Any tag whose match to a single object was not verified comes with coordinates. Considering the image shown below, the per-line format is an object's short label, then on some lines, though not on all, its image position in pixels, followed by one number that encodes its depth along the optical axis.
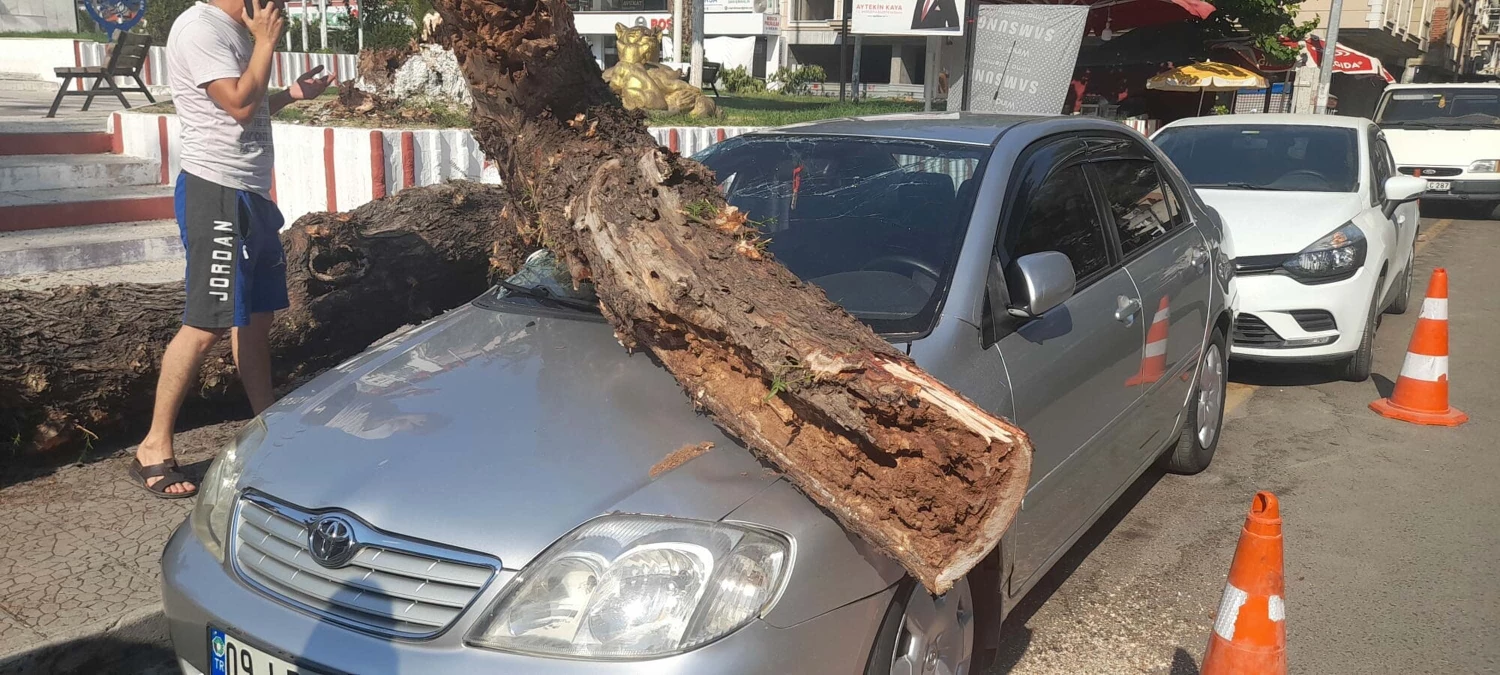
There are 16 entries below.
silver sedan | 2.24
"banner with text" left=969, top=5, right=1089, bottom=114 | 8.46
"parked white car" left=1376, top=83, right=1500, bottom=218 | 15.43
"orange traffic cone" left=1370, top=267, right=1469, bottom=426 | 5.90
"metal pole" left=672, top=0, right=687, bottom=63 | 27.78
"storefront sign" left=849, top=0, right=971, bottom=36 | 10.84
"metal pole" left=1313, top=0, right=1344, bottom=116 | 22.89
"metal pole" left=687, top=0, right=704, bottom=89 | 20.23
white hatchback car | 6.34
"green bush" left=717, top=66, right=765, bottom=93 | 38.53
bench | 11.81
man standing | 4.04
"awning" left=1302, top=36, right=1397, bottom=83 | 29.12
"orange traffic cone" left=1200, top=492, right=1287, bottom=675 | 2.63
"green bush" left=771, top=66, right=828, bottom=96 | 44.00
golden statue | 16.16
